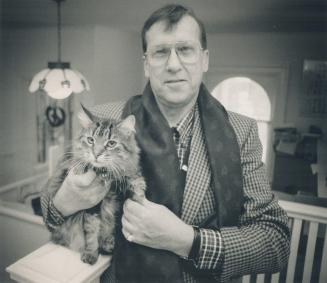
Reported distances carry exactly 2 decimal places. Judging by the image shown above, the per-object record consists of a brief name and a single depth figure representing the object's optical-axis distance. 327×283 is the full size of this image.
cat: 0.86
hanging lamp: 2.04
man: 0.74
